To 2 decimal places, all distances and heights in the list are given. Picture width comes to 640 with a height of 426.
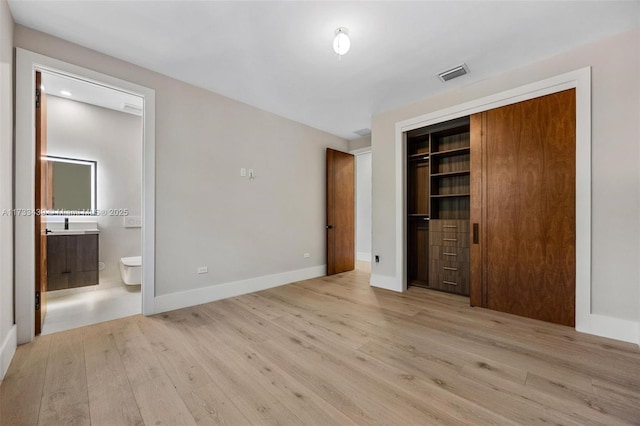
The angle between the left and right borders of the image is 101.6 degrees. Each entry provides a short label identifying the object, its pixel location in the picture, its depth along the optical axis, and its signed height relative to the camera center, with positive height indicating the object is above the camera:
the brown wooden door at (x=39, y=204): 2.27 +0.07
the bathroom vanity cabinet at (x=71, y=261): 3.37 -0.66
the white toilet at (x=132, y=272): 3.69 -0.86
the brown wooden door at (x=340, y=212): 4.75 +0.00
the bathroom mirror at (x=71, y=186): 3.62 +0.36
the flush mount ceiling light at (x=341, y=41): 2.14 +1.41
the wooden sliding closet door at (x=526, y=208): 2.50 +0.05
